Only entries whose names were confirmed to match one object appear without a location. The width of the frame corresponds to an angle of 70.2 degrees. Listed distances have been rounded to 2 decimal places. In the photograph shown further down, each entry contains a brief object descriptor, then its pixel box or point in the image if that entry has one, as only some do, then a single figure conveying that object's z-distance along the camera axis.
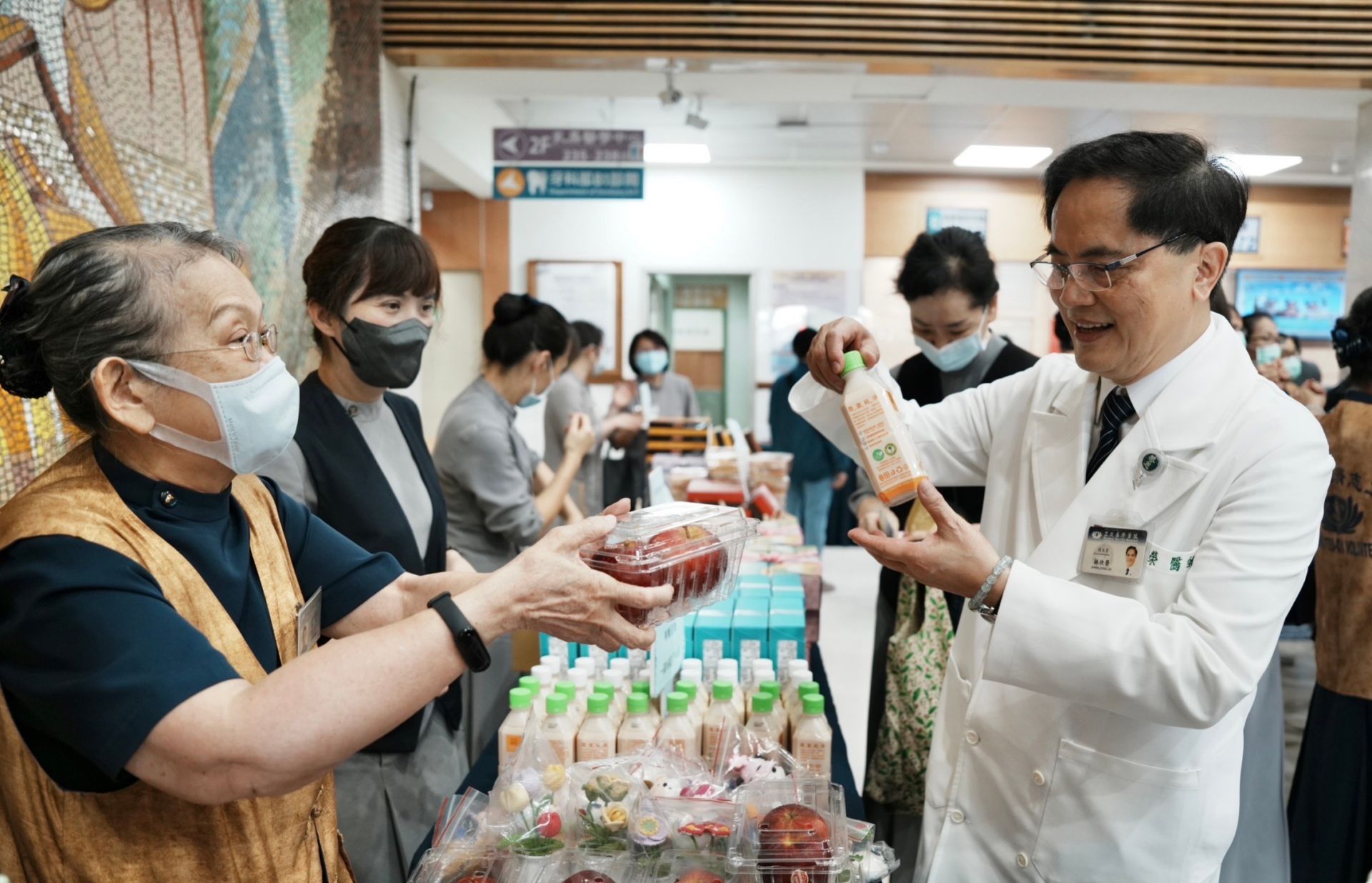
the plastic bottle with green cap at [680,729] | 1.90
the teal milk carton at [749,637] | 2.32
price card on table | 2.10
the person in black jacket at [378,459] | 2.15
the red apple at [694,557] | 1.48
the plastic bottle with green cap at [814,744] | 1.95
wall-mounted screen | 10.30
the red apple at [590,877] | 1.39
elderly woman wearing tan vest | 1.06
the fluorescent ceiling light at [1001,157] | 9.05
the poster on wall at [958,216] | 10.12
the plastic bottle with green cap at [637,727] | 1.95
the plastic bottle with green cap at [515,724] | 1.91
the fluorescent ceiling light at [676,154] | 9.26
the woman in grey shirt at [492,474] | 3.25
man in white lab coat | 1.37
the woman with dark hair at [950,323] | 2.89
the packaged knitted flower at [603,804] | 1.52
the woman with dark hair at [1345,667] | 2.79
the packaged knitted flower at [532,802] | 1.51
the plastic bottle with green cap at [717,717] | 1.95
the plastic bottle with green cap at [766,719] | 1.96
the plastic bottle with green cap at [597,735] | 1.90
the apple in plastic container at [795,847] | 1.36
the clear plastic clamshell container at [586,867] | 1.43
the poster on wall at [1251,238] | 10.26
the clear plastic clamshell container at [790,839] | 1.36
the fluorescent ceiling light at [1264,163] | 8.93
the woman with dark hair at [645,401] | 6.95
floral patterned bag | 2.51
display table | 1.97
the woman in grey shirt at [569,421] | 5.68
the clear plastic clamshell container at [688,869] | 1.39
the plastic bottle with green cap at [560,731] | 1.87
